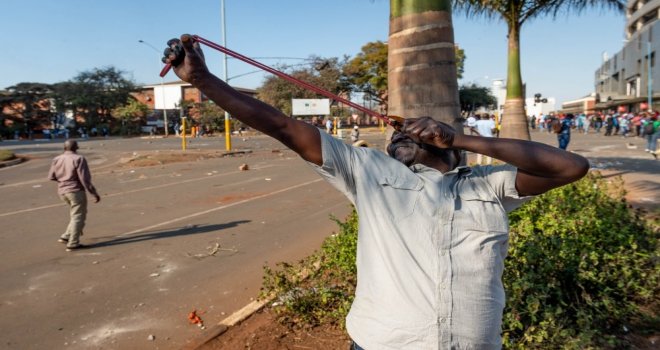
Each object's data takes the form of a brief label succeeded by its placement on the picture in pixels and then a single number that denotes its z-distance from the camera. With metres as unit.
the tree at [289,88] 22.42
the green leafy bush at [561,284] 3.20
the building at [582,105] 70.31
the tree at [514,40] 9.91
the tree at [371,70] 40.47
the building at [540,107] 52.50
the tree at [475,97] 60.81
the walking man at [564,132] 13.91
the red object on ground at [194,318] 4.28
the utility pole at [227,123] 23.05
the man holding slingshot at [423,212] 1.70
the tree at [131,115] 56.66
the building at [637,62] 44.75
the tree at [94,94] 57.50
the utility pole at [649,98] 37.85
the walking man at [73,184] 6.76
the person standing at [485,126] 12.95
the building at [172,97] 62.22
